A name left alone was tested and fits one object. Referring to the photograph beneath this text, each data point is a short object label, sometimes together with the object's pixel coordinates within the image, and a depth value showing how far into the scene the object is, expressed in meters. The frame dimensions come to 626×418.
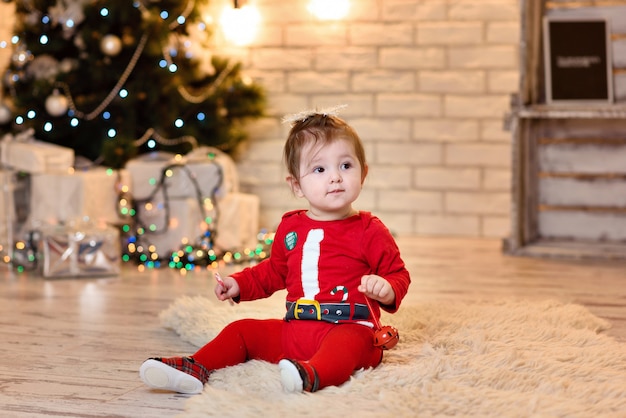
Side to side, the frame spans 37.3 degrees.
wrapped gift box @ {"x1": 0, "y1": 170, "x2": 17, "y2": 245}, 3.45
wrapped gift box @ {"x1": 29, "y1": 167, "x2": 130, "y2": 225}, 3.46
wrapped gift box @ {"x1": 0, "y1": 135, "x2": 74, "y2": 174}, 3.46
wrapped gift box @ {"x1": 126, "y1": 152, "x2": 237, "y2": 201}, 3.66
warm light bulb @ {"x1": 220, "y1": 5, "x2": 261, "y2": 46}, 4.70
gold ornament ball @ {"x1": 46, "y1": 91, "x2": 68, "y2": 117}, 3.71
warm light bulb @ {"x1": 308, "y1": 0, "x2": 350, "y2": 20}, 4.60
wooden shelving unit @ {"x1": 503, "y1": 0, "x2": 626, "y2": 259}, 3.91
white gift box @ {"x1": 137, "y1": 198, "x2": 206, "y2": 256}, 3.67
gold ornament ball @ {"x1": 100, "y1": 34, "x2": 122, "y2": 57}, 3.78
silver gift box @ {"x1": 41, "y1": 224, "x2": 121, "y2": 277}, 3.21
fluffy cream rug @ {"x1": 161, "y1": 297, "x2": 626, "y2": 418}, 1.55
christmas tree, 3.82
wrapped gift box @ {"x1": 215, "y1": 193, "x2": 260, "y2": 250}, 3.86
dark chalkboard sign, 3.90
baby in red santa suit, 1.81
